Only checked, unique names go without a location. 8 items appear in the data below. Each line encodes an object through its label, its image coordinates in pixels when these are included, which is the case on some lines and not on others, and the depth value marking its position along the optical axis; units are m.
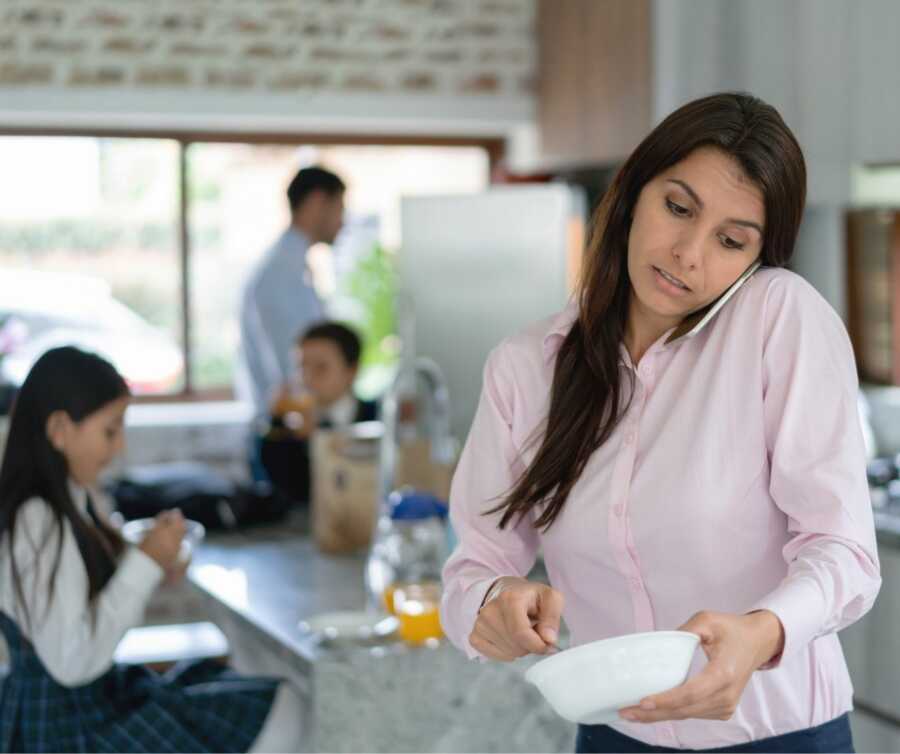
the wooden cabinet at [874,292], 3.92
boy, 3.84
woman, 1.37
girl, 2.36
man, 4.93
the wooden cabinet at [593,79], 4.59
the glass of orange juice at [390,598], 2.52
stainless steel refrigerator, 4.75
